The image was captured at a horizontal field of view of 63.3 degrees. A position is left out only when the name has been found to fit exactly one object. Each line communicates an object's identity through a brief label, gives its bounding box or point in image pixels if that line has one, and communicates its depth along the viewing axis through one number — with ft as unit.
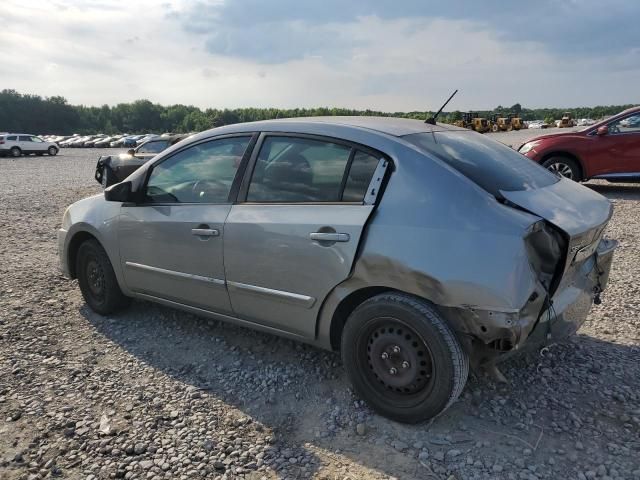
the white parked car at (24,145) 109.81
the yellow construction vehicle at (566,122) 173.53
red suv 31.45
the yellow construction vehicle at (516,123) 173.68
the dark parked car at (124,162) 39.01
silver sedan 8.32
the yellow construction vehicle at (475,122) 133.21
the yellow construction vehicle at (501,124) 165.07
